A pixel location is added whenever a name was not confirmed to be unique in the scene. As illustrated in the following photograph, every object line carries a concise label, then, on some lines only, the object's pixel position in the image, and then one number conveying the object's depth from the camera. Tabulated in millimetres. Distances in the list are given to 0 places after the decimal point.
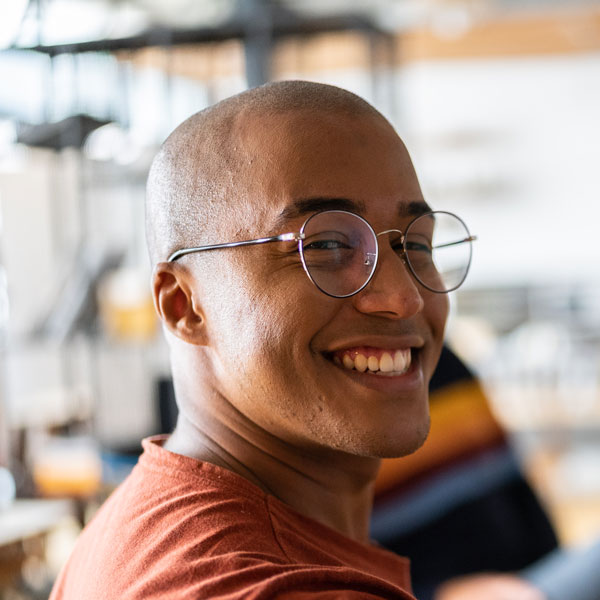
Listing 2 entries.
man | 829
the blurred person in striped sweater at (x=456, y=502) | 2035
